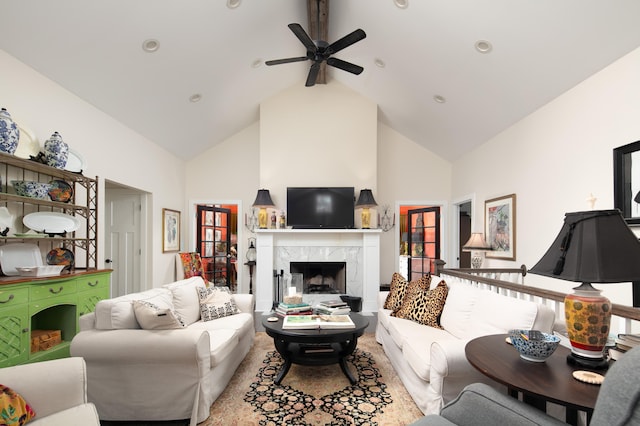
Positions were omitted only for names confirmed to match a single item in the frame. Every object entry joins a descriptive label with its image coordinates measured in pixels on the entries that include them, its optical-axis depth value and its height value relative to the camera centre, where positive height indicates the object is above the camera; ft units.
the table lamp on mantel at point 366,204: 19.30 +0.55
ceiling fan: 10.89 +5.53
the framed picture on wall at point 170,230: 18.83 -0.94
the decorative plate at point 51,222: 10.09 -0.27
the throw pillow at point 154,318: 7.63 -2.28
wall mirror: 8.57 +0.86
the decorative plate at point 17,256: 9.31 -1.20
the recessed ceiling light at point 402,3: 11.64 +7.08
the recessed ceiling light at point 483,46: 11.16 +5.44
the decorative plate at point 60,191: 10.53 +0.69
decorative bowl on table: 5.06 -1.93
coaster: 4.40 -2.09
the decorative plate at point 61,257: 10.59 -1.35
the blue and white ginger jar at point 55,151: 9.92 +1.77
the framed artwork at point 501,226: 14.24 -0.52
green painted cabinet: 8.16 -2.55
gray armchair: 2.38 -2.27
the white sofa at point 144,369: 7.25 -3.28
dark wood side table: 4.09 -2.18
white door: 17.56 -1.24
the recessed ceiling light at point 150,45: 11.69 +5.72
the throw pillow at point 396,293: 12.07 -2.78
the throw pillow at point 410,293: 11.25 -2.62
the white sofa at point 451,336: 6.89 -3.00
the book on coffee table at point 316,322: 9.77 -3.13
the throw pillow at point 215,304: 11.03 -2.94
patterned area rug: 7.75 -4.58
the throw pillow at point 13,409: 4.27 -2.46
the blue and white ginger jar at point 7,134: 8.15 +1.89
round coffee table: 9.14 -3.80
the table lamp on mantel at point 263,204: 19.36 +0.54
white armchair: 4.72 -2.50
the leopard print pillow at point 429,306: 10.36 -2.80
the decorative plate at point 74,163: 11.25 +1.66
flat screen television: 19.77 +0.38
